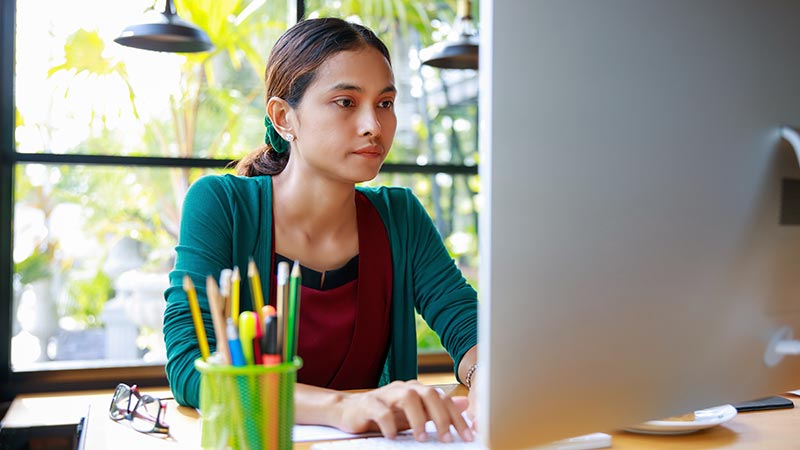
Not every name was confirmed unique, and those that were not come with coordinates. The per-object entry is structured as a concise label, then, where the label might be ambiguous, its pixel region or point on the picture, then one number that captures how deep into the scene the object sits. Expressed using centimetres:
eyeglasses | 104
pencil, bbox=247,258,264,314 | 76
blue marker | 78
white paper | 96
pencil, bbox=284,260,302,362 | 81
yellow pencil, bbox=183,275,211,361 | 77
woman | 146
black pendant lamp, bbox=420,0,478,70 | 237
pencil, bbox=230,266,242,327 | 79
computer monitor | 64
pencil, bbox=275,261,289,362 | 78
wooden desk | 97
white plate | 98
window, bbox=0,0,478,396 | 277
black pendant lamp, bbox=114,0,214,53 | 205
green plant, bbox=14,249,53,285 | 280
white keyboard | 90
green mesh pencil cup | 78
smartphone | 115
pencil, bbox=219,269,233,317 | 78
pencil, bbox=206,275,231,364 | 77
